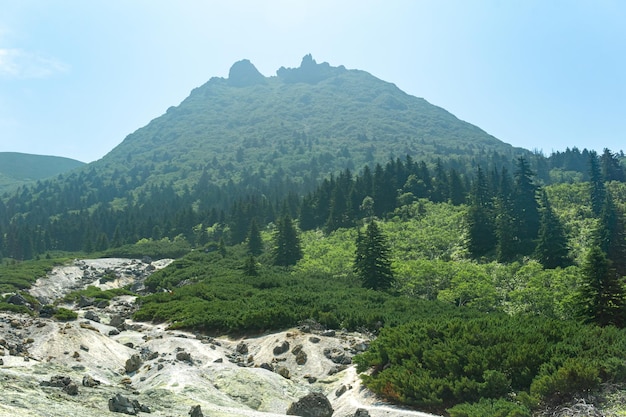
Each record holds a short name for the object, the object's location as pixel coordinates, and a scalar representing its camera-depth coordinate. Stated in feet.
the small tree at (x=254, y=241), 248.56
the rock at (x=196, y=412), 41.55
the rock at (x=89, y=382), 50.29
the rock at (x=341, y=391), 59.41
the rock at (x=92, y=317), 109.66
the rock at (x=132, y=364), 71.18
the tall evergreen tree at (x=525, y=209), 181.98
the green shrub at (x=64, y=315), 100.76
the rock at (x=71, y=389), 44.73
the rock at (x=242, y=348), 85.30
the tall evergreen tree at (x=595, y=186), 206.08
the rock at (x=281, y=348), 79.71
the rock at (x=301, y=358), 73.77
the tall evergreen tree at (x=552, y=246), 144.15
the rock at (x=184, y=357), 71.20
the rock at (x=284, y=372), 68.74
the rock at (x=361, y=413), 45.96
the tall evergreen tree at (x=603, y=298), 66.03
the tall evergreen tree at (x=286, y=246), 214.28
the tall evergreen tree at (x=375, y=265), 141.79
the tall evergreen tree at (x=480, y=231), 177.27
